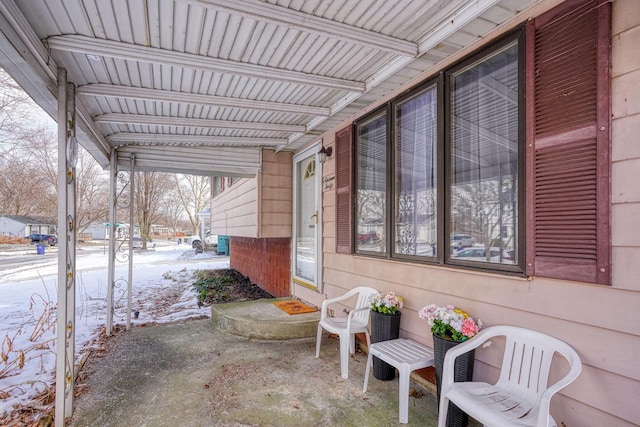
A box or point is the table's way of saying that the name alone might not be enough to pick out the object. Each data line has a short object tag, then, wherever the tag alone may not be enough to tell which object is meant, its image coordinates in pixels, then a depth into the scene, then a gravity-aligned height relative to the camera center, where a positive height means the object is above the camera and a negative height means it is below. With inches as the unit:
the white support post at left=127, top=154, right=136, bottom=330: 163.0 -8.6
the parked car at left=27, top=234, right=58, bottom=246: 911.7 -66.9
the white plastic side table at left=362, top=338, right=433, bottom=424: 84.9 -39.1
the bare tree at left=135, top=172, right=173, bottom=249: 732.7 +45.4
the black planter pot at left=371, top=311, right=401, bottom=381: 107.0 -37.7
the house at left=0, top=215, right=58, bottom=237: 1075.3 -27.7
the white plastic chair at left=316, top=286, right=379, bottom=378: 111.5 -39.2
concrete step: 145.5 -47.9
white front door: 171.0 -0.9
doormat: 162.9 -46.6
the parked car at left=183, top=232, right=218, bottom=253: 678.1 -60.8
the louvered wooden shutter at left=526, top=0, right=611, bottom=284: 63.1 +15.9
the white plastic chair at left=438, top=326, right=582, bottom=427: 62.2 -36.2
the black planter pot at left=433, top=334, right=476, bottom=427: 78.9 -37.1
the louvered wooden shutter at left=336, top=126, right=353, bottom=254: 144.1 +13.1
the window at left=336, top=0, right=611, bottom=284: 64.6 +15.5
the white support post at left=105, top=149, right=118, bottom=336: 153.1 -14.9
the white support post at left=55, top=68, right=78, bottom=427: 82.6 -8.9
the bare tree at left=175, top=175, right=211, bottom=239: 968.3 +69.9
